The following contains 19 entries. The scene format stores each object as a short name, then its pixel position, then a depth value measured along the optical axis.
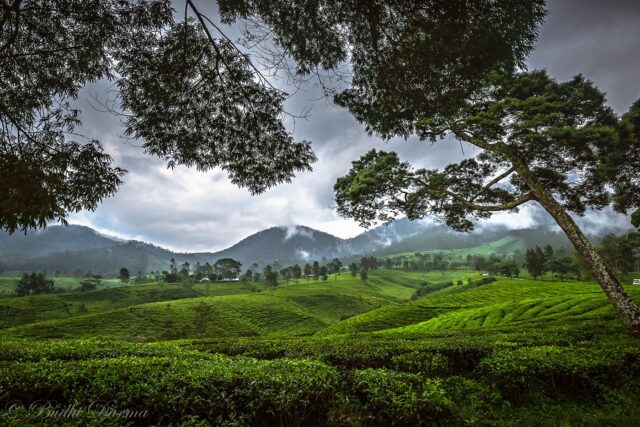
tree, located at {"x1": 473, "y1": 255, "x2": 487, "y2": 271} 161.62
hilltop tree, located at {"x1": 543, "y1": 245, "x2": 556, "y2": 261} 125.19
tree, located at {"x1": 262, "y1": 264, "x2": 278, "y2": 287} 153.00
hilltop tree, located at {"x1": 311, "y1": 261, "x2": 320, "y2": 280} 186.43
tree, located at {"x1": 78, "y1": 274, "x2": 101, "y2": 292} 153.38
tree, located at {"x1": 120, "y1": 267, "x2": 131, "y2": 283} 169.05
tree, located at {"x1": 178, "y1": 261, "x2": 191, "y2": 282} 164.88
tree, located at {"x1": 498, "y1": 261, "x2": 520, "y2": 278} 130.25
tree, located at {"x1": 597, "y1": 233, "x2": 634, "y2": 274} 81.62
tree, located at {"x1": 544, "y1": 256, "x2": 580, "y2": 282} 107.22
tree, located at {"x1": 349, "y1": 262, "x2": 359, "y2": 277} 192.77
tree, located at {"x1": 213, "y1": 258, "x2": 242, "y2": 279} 189.55
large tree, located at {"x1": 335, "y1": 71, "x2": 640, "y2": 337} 13.27
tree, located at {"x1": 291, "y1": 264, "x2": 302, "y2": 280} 192.98
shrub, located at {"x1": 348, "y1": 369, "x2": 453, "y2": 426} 4.95
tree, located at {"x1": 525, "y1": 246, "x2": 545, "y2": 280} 112.00
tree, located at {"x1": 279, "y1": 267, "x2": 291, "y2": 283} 181.01
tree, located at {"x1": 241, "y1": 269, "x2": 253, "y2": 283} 171.60
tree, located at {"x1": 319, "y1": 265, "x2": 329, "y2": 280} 190.12
